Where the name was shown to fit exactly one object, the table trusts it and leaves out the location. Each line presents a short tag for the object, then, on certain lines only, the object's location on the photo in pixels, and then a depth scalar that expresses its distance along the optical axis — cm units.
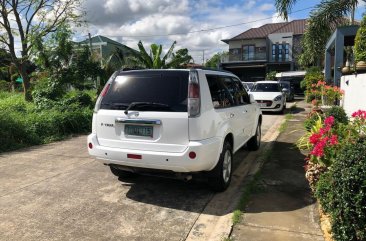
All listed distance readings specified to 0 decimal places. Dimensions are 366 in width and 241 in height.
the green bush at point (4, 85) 2751
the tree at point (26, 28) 1842
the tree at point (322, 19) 1248
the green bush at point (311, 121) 812
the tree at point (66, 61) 1616
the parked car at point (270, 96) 1594
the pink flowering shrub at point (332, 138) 439
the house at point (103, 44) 3696
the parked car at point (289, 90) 2459
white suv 443
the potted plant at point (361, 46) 812
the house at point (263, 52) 4441
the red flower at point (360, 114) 521
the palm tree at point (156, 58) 2108
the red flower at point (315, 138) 478
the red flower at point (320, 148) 439
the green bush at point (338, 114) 755
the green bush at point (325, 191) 340
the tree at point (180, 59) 2162
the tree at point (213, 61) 5255
